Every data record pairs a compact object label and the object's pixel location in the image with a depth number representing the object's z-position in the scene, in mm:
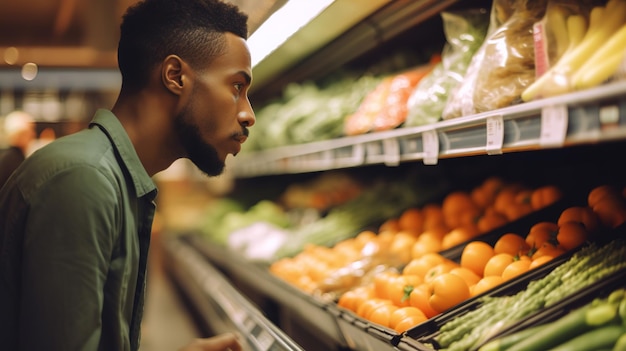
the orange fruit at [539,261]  1485
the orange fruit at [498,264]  1626
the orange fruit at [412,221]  2620
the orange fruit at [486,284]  1547
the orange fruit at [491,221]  2094
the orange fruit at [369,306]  1793
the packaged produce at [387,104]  2266
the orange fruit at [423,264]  1918
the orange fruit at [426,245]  2206
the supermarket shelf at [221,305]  2031
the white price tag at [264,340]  1946
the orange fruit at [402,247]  2328
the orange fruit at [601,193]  1644
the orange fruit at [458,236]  2131
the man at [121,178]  1055
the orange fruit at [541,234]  1643
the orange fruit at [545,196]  1981
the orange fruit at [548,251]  1529
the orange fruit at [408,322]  1558
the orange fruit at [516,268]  1521
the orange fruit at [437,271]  1746
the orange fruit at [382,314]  1683
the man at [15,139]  3211
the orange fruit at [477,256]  1755
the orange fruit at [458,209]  2367
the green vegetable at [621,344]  983
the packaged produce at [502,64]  1513
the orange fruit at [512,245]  1708
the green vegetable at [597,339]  1034
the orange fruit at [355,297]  1954
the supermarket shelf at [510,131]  933
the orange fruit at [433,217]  2494
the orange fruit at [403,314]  1612
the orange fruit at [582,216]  1564
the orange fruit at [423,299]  1659
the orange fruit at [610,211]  1551
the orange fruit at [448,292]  1558
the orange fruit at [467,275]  1674
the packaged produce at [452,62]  1949
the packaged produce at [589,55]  1047
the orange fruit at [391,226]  2769
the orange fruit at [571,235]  1519
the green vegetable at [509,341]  1148
